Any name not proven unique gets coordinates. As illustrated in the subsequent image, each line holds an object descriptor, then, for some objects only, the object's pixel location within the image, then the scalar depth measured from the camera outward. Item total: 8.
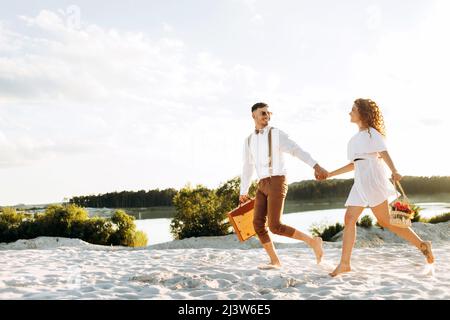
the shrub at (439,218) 14.34
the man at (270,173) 6.20
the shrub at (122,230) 13.13
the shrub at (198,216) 12.53
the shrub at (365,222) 12.36
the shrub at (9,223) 13.08
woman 5.91
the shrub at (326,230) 12.53
